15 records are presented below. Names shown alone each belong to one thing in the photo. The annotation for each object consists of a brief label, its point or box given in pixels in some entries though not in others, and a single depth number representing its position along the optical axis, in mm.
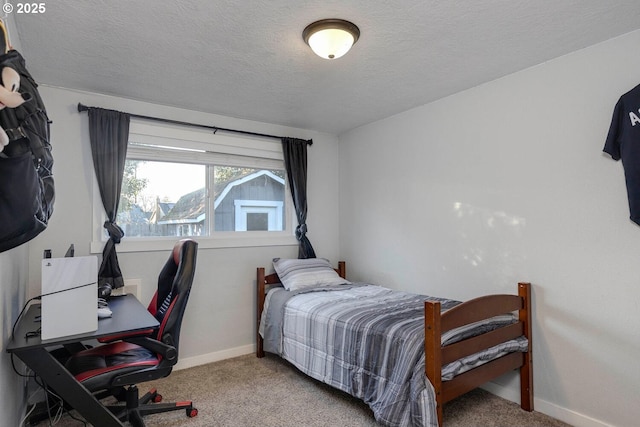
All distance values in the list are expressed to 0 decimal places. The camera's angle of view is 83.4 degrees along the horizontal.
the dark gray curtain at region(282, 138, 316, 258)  3840
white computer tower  1582
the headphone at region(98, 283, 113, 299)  2490
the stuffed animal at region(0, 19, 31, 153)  929
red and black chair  1825
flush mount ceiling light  1930
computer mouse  1971
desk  1557
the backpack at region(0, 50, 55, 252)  1028
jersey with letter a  1975
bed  1899
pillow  3367
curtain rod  2799
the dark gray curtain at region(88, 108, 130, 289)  2811
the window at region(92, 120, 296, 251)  3137
